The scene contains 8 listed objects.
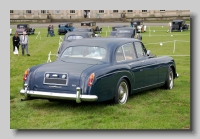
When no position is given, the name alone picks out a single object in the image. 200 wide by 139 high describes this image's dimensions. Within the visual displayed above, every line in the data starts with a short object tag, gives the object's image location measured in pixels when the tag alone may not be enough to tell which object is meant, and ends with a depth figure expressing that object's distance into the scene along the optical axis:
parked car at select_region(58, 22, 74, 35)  42.89
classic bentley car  9.36
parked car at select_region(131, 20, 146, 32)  41.69
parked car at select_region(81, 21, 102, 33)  36.99
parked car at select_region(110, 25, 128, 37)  33.81
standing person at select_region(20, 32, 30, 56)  24.62
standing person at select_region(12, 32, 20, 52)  25.00
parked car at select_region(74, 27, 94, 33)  34.81
